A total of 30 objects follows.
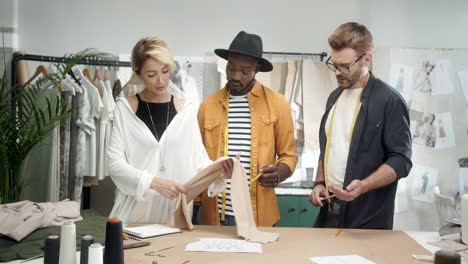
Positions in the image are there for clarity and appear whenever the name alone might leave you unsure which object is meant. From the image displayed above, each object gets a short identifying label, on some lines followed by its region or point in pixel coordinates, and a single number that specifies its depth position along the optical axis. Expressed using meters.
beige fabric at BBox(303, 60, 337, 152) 4.56
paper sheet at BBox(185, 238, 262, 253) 2.07
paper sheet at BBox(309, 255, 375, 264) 1.93
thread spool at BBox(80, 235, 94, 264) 1.57
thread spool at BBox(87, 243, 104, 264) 1.53
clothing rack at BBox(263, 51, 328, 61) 4.81
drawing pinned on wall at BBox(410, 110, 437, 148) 4.75
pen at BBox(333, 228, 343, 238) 2.35
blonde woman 2.56
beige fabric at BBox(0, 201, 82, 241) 1.95
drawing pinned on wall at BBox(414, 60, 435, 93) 4.75
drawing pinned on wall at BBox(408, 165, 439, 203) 4.73
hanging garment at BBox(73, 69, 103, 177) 4.18
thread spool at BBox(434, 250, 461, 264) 1.29
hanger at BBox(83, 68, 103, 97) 4.35
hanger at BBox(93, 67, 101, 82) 4.46
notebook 2.23
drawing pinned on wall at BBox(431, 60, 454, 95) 4.75
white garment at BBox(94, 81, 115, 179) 4.25
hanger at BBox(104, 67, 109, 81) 4.48
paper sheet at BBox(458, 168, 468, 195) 4.74
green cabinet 4.36
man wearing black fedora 2.82
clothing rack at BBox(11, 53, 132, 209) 4.17
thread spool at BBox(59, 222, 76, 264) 1.59
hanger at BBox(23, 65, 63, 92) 4.22
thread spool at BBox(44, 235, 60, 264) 1.58
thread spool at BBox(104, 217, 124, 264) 1.60
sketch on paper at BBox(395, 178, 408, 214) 4.70
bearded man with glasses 2.60
